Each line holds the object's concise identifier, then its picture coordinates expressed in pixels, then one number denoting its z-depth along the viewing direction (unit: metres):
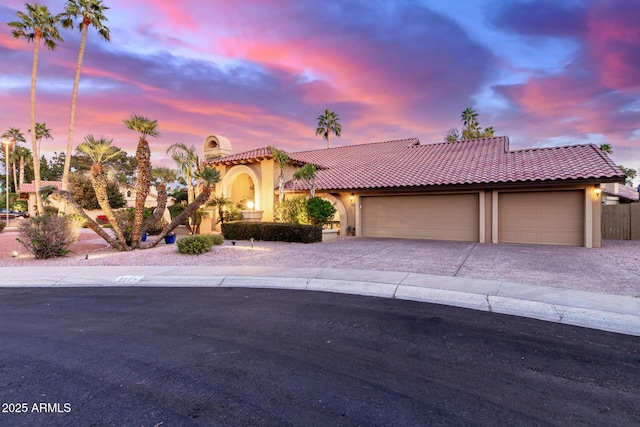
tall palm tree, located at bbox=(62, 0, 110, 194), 24.78
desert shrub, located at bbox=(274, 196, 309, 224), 18.59
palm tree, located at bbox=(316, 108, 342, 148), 48.22
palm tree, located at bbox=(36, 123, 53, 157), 53.91
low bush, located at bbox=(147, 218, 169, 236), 21.39
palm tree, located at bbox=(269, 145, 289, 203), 18.78
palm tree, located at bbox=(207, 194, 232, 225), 21.33
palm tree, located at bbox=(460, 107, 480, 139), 42.52
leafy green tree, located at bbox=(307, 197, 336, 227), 18.30
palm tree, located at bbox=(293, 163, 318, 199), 17.88
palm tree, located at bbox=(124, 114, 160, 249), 12.85
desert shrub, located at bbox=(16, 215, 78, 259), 12.11
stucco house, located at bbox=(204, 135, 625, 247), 15.44
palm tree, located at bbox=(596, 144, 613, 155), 36.75
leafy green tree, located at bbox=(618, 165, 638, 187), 48.74
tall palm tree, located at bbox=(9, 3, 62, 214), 25.05
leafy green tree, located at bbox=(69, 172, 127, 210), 37.09
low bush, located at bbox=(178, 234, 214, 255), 12.79
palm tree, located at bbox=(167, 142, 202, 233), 23.41
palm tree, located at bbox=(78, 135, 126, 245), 12.99
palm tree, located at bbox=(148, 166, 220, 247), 13.83
